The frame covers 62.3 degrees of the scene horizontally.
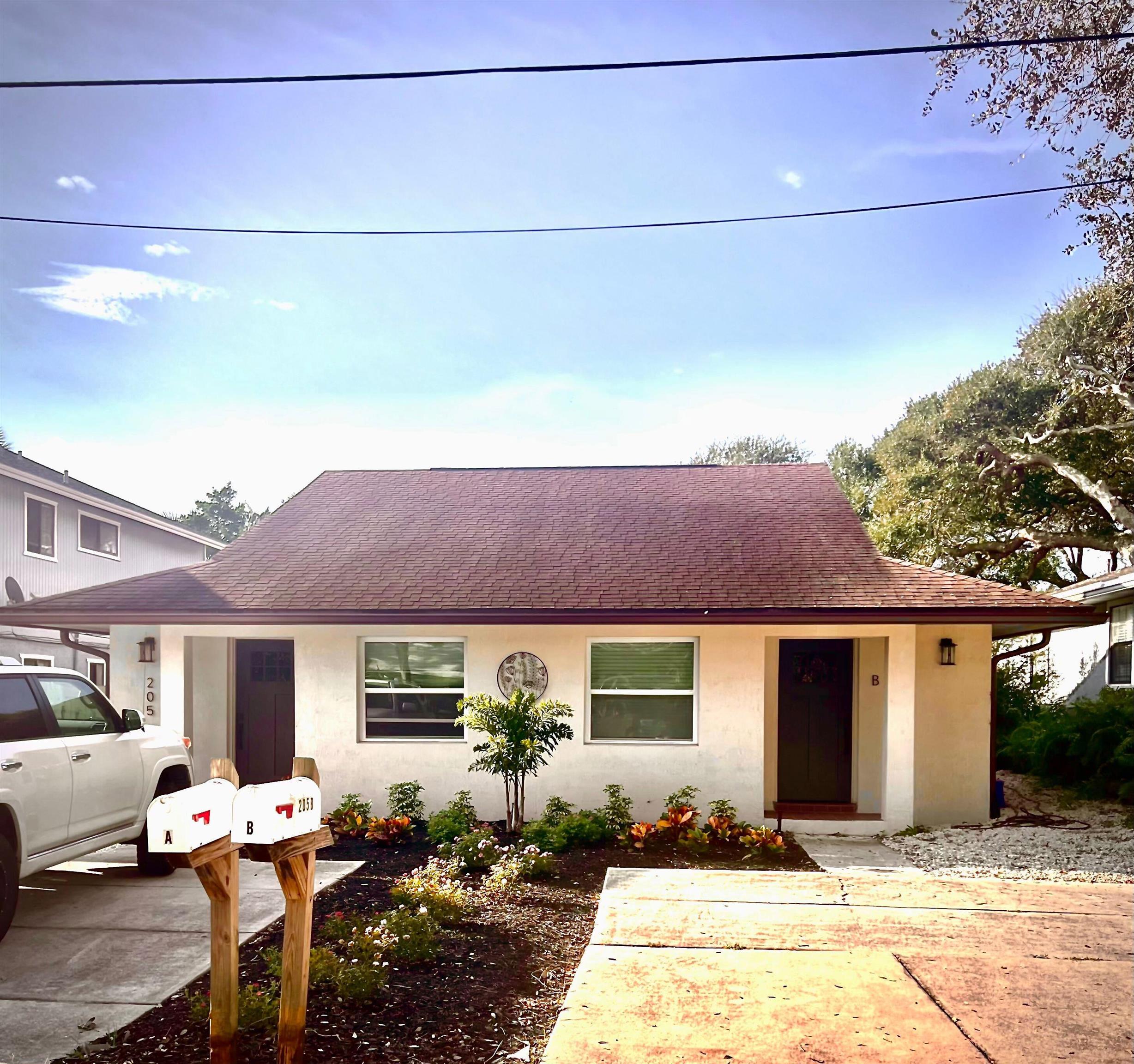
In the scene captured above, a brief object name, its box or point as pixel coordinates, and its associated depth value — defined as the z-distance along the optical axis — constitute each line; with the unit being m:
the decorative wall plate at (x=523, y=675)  10.77
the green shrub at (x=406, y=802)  10.32
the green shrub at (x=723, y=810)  9.69
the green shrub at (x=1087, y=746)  12.24
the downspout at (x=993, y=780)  10.96
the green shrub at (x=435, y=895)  6.00
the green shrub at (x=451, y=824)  8.99
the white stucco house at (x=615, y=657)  10.40
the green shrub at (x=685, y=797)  10.09
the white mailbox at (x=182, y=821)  3.41
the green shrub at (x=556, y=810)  9.67
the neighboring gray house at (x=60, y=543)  18.03
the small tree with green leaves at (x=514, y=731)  9.18
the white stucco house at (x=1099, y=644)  15.11
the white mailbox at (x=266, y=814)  3.49
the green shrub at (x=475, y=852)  7.82
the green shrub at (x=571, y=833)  8.63
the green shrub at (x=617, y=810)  9.73
